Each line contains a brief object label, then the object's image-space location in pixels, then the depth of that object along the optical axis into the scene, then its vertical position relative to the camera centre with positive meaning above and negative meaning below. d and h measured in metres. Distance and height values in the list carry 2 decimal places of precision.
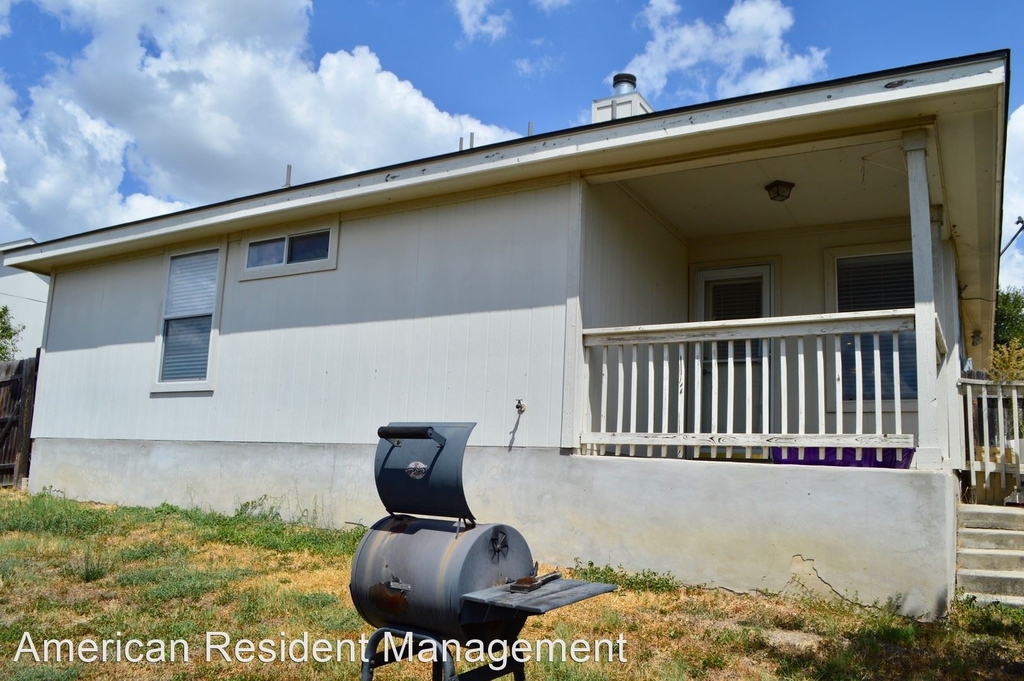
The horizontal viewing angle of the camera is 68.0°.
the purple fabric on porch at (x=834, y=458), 5.63 +0.01
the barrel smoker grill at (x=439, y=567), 2.74 -0.47
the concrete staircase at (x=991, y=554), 5.05 -0.62
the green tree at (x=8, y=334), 20.47 +2.56
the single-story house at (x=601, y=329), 5.18 +1.11
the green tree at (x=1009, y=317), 30.34 +6.02
